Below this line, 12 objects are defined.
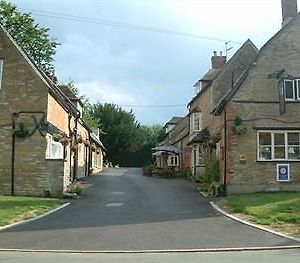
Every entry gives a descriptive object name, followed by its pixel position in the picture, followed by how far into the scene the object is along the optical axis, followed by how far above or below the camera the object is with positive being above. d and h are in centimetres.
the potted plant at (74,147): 3296 +121
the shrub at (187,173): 4354 -50
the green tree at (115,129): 8175 +577
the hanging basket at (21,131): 2811 +185
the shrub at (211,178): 2869 -62
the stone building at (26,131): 2791 +186
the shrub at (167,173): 4844 -52
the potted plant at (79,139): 3901 +210
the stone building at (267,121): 2908 +255
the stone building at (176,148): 5197 +193
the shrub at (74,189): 2863 -119
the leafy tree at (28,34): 4728 +1189
